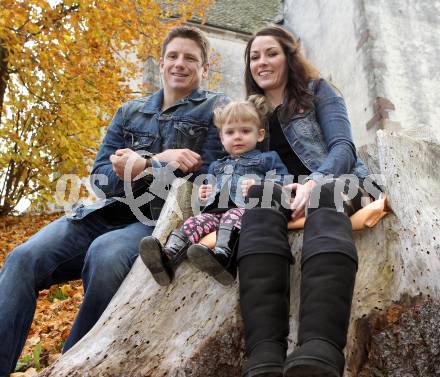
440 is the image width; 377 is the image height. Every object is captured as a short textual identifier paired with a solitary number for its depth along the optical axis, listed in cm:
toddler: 230
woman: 183
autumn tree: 809
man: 278
